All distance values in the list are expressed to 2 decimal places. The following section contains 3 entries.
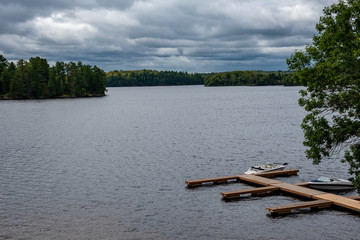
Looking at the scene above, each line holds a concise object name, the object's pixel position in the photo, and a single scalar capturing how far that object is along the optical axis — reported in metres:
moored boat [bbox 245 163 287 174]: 42.58
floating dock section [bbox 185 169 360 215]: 29.48
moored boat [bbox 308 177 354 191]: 35.44
